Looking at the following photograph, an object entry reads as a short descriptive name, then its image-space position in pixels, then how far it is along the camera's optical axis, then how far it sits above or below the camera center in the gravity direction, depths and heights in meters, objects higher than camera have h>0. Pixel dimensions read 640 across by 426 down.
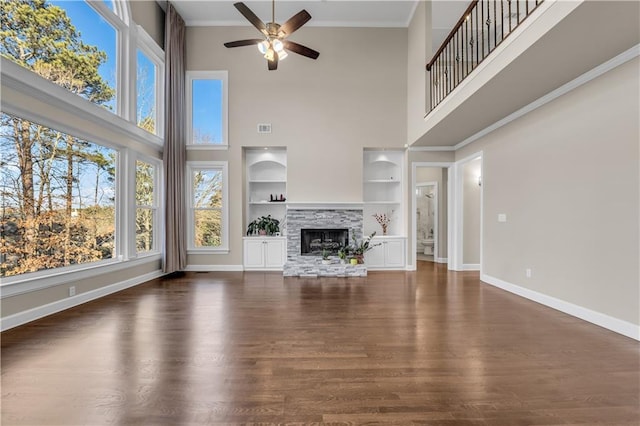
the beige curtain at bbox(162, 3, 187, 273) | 6.12 +1.43
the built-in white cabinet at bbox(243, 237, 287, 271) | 6.81 -0.86
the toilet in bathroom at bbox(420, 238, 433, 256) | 8.92 -1.00
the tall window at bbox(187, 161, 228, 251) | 6.84 +0.19
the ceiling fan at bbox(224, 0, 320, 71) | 4.09 +2.56
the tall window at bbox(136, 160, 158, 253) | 5.55 +0.16
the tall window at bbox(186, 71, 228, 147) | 6.85 +2.48
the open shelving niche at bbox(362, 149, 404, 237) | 7.19 +0.63
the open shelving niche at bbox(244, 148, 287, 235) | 7.21 +0.80
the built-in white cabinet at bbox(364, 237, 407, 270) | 6.80 -0.94
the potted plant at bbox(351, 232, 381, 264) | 6.46 -0.77
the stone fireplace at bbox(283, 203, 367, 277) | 6.68 -0.28
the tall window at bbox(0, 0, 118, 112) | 3.37 +2.25
